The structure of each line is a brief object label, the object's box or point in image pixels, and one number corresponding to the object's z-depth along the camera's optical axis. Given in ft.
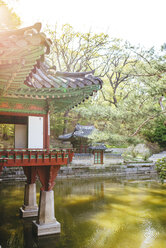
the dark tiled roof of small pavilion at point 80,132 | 68.95
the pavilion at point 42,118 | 19.71
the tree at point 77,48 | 76.23
